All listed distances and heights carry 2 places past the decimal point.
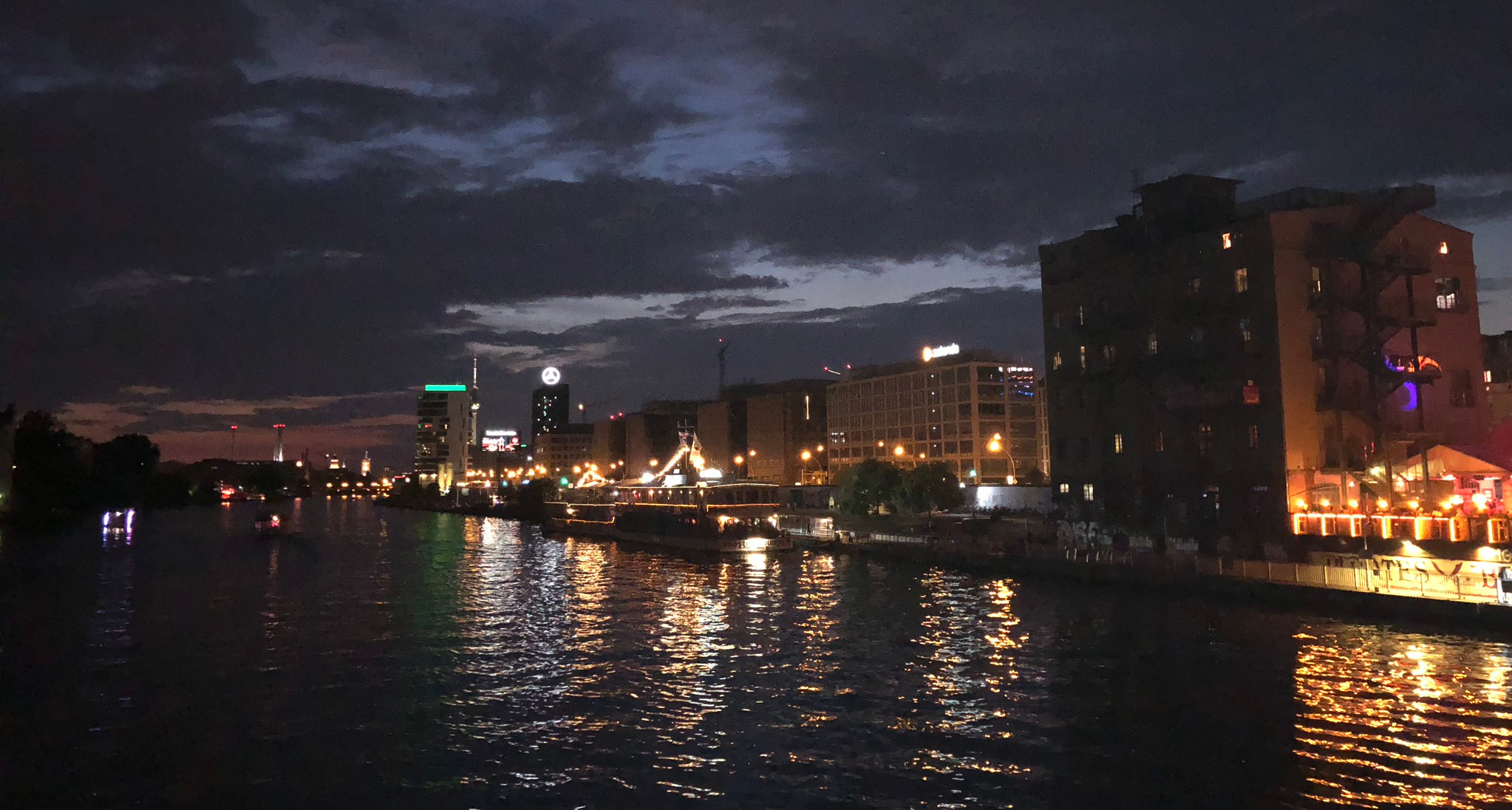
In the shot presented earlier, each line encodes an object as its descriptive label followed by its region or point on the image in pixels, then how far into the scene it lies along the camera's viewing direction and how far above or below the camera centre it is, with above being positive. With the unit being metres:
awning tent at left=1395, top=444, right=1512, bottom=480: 49.81 -0.34
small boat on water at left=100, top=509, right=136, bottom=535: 121.00 -5.04
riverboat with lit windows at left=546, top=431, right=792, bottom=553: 85.94 -3.85
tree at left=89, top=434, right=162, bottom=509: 163.25 +2.49
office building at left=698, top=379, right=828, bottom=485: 178.25 +7.18
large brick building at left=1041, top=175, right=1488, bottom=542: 57.06 +6.69
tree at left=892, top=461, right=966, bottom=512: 90.25 -1.89
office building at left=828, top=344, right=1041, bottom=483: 133.75 +8.04
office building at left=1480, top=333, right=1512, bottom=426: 83.50 +9.06
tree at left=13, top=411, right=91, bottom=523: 134.00 +2.09
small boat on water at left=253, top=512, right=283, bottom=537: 107.81 -4.66
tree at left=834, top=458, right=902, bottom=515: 95.50 -1.40
